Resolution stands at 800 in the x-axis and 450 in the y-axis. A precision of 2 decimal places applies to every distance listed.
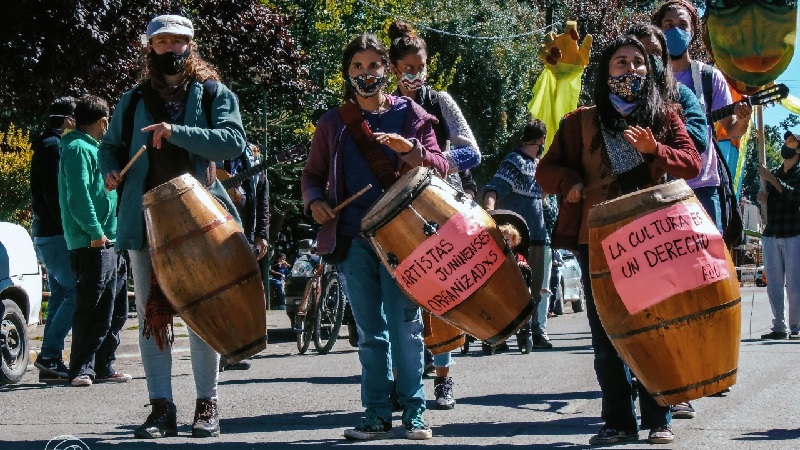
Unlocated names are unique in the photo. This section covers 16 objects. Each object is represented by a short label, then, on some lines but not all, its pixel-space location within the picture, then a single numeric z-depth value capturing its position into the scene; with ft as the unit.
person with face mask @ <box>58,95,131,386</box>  31.14
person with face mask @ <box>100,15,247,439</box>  21.49
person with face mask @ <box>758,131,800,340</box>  44.27
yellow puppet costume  52.47
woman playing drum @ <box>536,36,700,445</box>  19.70
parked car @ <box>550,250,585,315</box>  73.50
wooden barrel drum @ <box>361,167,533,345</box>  19.03
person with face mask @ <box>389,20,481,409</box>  25.00
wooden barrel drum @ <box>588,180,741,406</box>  17.47
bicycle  41.40
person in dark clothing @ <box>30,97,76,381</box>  32.71
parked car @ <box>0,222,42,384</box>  32.24
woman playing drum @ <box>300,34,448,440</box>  21.16
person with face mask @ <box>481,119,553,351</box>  37.27
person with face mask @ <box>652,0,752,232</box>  24.07
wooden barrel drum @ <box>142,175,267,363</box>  19.58
